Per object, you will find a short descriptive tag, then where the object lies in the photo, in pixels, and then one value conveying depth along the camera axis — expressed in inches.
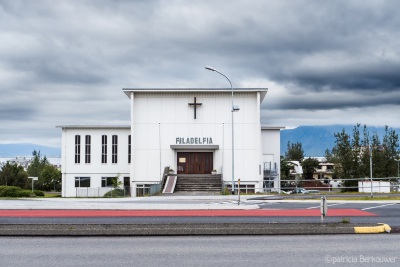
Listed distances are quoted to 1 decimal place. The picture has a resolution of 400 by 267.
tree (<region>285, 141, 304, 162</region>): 5984.3
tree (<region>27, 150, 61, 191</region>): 4229.3
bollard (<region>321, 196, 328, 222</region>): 559.2
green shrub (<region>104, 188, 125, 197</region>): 1740.4
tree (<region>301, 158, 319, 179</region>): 5132.9
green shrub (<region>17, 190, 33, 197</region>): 1453.0
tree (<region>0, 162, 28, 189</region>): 3026.6
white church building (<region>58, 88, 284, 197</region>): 2009.1
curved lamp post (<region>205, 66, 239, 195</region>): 1563.2
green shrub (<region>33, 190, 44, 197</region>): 1689.5
